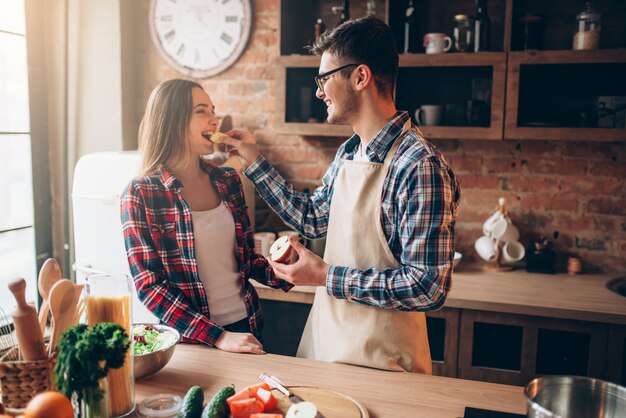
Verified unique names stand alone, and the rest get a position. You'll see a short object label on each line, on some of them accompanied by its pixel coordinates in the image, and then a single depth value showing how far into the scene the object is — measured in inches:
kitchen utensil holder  46.7
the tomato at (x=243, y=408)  46.5
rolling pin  44.4
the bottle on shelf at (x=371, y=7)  117.6
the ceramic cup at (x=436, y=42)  108.8
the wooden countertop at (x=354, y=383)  51.5
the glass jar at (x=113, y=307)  47.1
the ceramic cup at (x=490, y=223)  115.1
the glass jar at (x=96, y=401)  42.2
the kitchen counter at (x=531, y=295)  91.4
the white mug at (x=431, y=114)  110.8
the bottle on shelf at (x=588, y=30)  102.6
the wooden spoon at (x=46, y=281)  48.8
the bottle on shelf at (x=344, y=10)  117.4
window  118.4
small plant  40.8
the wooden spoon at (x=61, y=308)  46.3
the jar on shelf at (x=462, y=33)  108.0
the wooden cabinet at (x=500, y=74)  103.4
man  59.7
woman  66.1
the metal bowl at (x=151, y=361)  53.9
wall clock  129.6
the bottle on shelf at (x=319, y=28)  119.3
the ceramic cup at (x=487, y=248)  113.7
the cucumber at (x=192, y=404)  45.8
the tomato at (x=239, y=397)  47.2
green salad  56.2
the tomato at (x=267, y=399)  48.4
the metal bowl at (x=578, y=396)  43.0
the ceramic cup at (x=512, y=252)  113.0
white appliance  107.7
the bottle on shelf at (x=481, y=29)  108.7
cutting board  49.1
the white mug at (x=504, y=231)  113.8
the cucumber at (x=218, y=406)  46.0
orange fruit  38.8
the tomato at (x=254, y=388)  49.3
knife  51.0
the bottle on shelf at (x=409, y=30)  112.9
